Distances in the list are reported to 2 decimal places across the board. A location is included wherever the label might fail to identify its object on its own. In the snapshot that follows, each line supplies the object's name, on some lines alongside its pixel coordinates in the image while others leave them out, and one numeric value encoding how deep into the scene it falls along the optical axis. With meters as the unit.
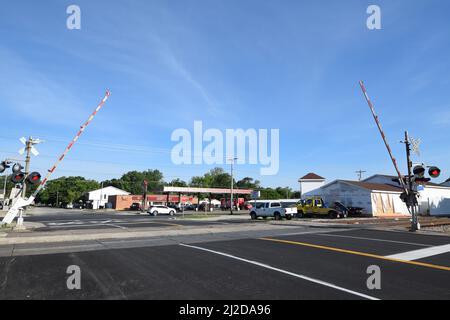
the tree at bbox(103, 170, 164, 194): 147.38
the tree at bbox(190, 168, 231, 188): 122.88
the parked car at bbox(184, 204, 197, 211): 71.48
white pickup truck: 32.12
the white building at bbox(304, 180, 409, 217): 39.22
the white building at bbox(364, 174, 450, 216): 46.56
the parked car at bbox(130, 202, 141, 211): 67.21
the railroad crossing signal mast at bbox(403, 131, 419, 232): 18.95
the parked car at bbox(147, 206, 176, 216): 46.66
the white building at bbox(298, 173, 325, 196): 54.22
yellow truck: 35.09
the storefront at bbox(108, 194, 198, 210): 77.94
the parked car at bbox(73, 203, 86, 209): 93.91
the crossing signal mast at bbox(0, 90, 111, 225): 17.45
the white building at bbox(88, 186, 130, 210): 88.88
